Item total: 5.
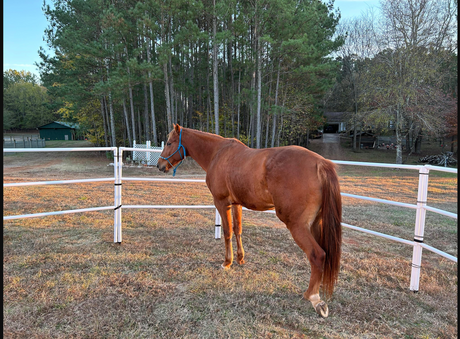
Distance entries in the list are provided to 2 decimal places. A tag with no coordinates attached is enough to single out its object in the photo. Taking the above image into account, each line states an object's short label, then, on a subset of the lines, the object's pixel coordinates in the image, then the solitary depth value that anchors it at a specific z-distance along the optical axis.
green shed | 40.91
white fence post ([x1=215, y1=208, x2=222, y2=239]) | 4.30
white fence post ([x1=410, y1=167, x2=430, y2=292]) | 2.74
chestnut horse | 2.45
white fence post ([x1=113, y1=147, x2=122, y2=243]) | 3.94
